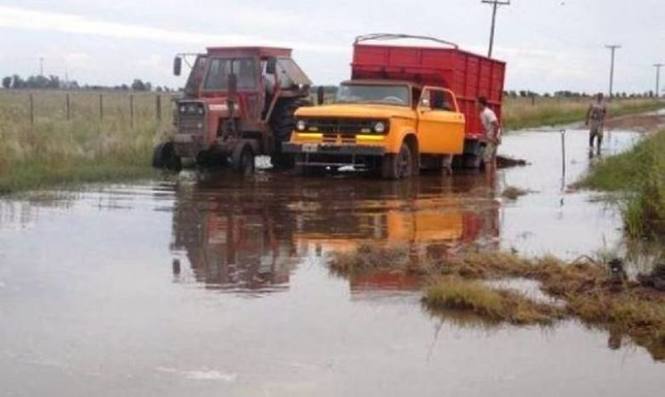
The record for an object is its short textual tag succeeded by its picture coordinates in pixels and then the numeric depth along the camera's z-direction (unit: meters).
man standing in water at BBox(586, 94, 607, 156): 32.06
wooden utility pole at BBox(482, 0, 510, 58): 57.94
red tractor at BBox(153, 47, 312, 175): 20.81
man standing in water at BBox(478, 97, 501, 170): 24.81
